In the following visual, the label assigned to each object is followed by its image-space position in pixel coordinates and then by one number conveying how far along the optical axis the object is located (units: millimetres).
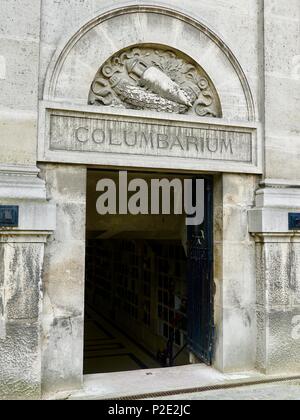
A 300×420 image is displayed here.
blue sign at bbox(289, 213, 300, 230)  5617
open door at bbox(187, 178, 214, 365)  5844
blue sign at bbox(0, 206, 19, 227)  4477
